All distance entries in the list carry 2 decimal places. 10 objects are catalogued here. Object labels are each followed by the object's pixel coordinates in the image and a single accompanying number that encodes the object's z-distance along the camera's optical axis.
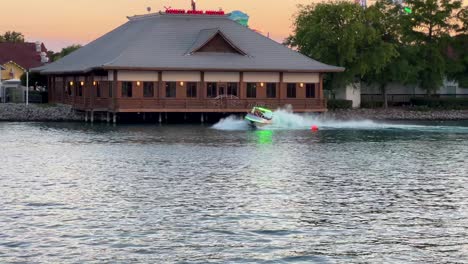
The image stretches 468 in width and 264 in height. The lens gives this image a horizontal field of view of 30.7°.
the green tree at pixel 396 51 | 104.75
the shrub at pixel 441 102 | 111.12
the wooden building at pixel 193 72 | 84.62
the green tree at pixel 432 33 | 108.19
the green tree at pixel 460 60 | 109.25
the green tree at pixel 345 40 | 100.12
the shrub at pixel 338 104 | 102.88
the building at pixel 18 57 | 134.88
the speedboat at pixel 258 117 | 80.50
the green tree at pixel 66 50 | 130.75
